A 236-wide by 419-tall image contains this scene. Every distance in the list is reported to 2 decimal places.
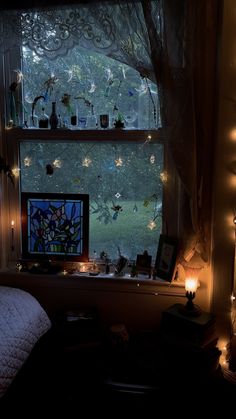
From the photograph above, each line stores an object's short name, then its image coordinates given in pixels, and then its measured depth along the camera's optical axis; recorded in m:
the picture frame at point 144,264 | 2.17
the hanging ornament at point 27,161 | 2.28
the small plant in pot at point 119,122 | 2.14
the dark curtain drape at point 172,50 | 1.85
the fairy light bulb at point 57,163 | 2.25
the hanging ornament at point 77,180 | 2.25
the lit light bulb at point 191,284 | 1.87
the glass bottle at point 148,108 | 2.11
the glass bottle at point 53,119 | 2.19
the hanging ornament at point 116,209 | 2.22
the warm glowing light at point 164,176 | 2.11
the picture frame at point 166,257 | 2.04
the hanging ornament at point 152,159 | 2.15
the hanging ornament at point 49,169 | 2.23
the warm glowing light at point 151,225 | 2.21
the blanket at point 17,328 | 1.57
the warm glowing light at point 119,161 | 2.20
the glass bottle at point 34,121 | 2.25
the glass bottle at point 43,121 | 2.21
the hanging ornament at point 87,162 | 2.23
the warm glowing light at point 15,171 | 2.28
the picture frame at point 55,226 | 2.25
